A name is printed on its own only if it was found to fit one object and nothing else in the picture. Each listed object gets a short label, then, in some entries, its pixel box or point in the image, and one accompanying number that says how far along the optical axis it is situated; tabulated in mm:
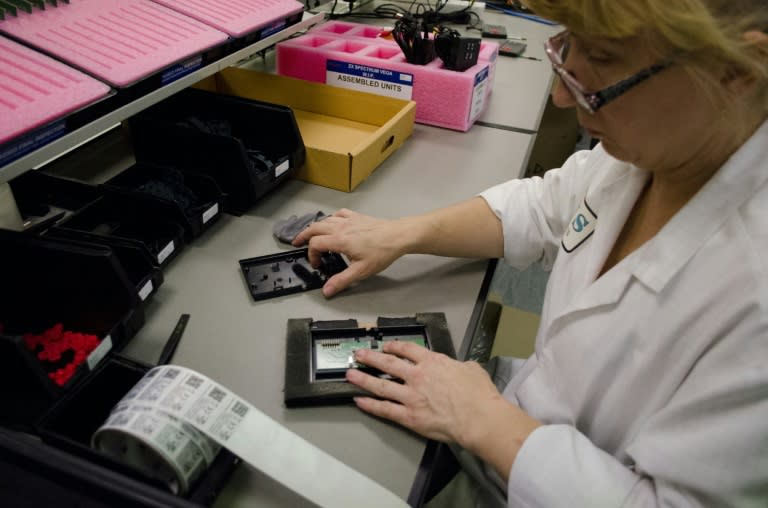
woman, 518
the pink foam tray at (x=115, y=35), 847
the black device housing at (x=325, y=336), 689
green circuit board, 730
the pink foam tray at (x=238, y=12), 1081
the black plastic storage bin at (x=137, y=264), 795
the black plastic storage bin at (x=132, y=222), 898
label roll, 551
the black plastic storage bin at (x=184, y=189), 948
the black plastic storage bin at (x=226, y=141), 1016
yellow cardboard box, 1270
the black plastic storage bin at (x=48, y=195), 960
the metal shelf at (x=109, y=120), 722
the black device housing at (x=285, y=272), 875
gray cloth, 988
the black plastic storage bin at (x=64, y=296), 729
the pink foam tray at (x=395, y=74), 1355
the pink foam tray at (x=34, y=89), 707
